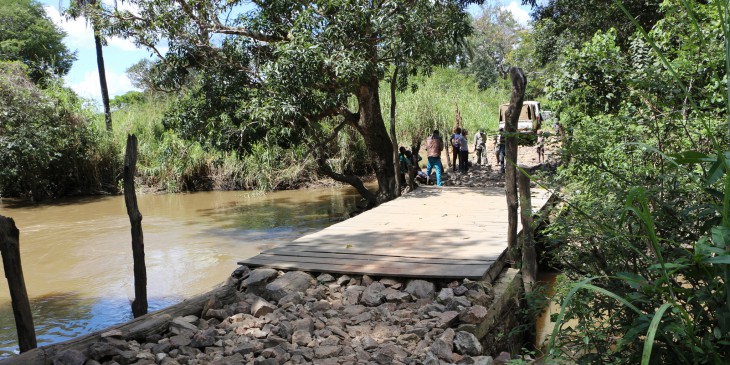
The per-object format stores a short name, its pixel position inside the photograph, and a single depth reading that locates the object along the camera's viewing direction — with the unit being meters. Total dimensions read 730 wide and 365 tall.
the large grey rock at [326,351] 4.39
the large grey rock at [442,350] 4.34
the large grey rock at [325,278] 5.91
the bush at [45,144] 17.78
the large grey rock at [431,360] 4.21
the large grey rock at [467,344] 4.50
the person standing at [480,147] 19.47
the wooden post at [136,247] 5.74
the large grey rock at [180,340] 4.59
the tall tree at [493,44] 41.50
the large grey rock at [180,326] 4.82
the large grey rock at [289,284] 5.59
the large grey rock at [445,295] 5.18
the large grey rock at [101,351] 4.23
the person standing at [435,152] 13.88
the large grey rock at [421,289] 5.43
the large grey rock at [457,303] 5.05
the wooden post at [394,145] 12.70
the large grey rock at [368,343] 4.50
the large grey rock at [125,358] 4.25
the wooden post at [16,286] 4.71
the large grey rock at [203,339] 4.62
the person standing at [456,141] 16.50
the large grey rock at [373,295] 5.35
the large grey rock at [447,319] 4.80
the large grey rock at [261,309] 5.25
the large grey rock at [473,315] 4.86
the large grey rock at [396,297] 5.35
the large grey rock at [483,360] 4.26
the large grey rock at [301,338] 4.65
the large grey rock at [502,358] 4.84
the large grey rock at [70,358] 4.06
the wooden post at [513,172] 6.26
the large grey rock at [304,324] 4.83
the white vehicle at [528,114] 19.98
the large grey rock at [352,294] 5.46
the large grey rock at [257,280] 5.82
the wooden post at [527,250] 5.88
